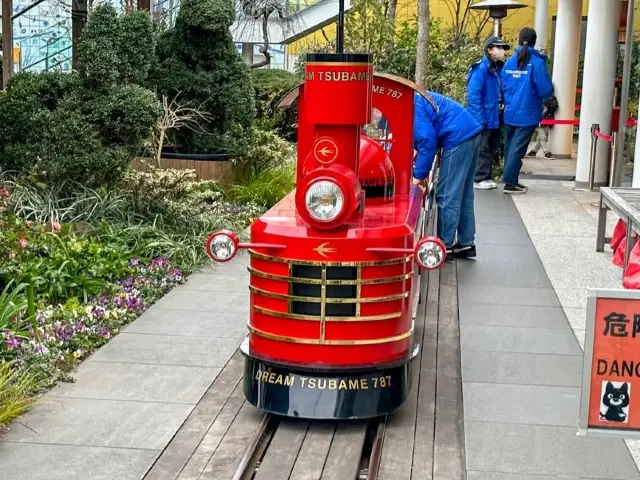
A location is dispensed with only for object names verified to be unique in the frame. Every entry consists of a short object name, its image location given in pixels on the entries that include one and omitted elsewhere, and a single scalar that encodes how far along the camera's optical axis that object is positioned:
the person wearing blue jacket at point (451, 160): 8.03
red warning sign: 3.50
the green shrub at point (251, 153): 12.36
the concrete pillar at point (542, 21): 20.44
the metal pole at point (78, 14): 10.75
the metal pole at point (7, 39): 11.99
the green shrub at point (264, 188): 11.79
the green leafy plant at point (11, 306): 6.25
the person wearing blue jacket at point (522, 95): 13.24
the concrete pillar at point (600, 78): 13.82
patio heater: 15.88
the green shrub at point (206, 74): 12.19
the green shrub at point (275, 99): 16.09
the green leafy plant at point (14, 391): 5.12
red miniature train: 5.12
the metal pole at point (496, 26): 17.40
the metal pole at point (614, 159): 12.26
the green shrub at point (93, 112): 9.16
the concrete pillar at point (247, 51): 22.99
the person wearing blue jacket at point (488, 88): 12.82
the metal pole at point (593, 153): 13.10
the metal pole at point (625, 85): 12.04
